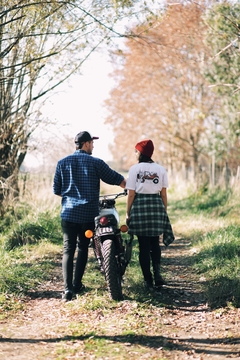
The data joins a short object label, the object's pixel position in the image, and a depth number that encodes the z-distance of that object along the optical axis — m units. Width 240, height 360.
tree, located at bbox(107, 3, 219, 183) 21.62
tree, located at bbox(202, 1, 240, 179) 12.91
